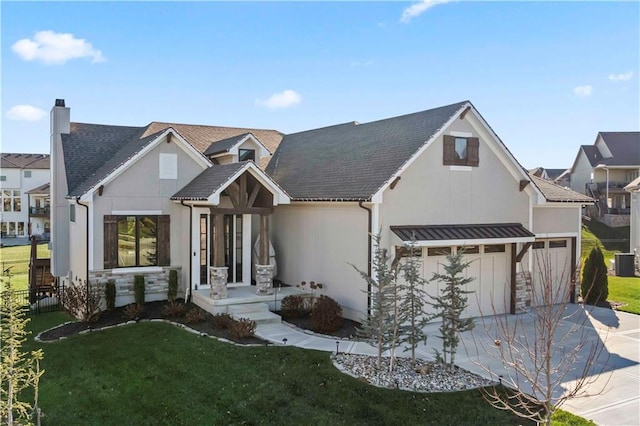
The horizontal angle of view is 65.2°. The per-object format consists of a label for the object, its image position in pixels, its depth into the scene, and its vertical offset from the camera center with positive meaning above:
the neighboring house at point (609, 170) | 49.00 +4.15
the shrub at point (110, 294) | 16.42 -2.83
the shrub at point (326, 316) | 14.42 -3.13
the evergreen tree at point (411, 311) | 11.16 -2.32
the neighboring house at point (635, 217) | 30.21 -0.43
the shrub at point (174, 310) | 15.88 -3.24
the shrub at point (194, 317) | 15.00 -3.27
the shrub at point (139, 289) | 16.77 -2.72
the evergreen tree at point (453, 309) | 11.01 -2.21
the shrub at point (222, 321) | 14.40 -3.26
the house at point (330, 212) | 15.56 -0.09
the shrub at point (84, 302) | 15.67 -2.99
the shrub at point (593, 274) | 19.06 -2.48
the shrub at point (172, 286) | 17.28 -2.69
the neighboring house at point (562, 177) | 63.69 +4.35
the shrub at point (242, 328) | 13.53 -3.27
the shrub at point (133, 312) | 15.81 -3.30
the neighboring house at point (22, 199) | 62.38 +1.14
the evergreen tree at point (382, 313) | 11.04 -2.31
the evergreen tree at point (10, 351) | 7.13 -2.18
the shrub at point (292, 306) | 15.92 -3.12
